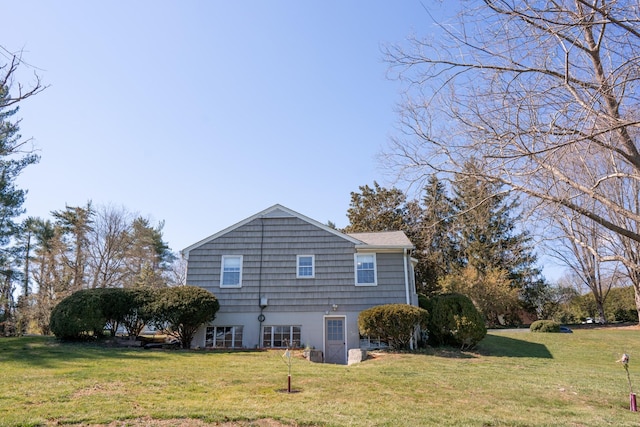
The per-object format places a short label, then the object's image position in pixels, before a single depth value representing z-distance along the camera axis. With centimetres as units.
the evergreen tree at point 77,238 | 2935
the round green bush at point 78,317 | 1440
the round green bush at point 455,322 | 1488
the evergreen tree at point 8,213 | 1644
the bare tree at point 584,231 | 752
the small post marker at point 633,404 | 763
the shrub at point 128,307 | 1516
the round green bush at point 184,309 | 1474
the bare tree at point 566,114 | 491
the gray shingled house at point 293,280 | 1609
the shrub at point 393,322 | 1414
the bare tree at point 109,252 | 2969
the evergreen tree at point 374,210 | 3366
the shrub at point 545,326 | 2359
